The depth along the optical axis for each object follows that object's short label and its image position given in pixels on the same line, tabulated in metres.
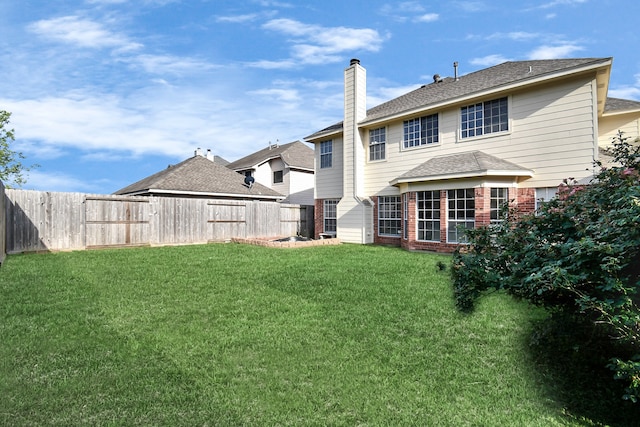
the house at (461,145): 10.62
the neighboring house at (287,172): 25.77
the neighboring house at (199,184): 17.89
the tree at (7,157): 26.00
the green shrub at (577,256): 2.65
